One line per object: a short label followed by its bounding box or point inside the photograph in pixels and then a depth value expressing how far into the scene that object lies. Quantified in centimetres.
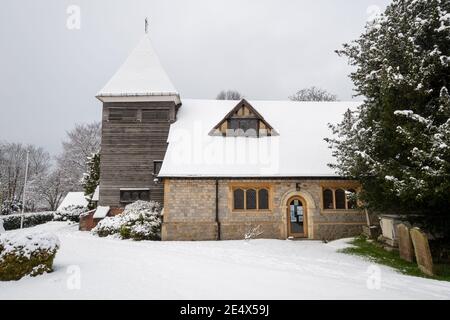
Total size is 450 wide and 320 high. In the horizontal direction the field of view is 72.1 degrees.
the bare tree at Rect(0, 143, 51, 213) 4972
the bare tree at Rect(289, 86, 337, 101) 3762
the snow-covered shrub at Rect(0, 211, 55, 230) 2689
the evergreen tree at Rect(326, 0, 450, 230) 969
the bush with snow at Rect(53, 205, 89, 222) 2895
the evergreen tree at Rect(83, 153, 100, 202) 2653
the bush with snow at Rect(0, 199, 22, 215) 3393
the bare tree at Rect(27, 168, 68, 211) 4959
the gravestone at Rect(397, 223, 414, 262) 1113
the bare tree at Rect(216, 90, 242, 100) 4412
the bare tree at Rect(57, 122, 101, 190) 3978
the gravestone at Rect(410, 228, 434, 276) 936
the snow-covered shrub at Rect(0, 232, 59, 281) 815
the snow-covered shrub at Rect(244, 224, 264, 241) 1672
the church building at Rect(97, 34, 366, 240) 1697
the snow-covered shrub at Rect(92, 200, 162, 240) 1633
